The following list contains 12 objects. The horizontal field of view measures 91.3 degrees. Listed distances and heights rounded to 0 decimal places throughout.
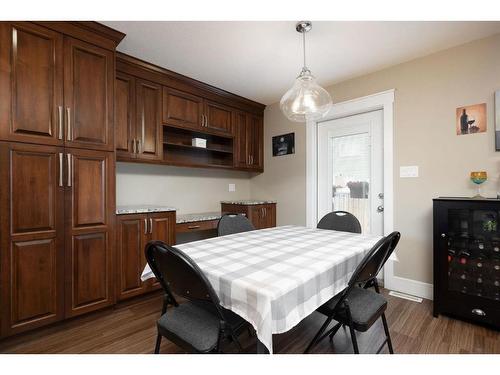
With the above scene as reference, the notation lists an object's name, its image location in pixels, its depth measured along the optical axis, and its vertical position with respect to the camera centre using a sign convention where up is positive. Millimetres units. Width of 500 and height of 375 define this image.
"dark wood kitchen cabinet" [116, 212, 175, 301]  2312 -573
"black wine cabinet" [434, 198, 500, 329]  1936 -622
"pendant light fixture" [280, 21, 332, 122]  1899 +701
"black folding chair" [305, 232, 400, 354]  1270 -693
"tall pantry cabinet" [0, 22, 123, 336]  1723 +132
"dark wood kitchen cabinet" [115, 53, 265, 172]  2555 +838
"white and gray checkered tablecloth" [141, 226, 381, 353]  955 -400
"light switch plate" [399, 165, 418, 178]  2551 +154
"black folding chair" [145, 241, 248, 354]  1079 -674
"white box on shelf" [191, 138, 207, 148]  3201 +588
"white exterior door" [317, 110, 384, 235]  2912 +228
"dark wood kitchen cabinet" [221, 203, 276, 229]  3488 -369
